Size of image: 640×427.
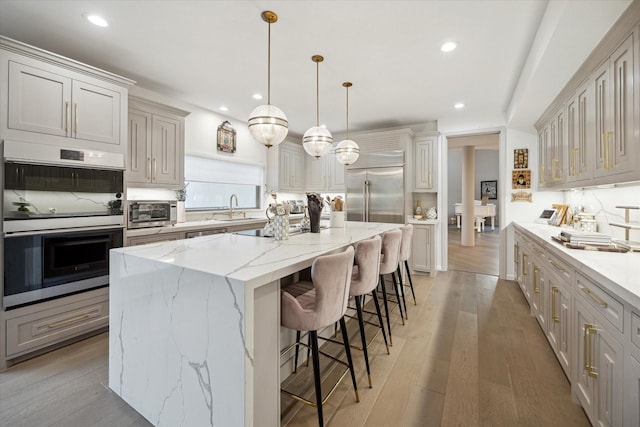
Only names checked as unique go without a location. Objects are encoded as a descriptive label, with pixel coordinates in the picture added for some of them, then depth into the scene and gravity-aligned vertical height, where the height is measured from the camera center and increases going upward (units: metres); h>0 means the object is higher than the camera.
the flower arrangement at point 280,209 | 2.18 +0.03
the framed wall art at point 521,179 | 4.37 +0.56
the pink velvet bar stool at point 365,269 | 2.00 -0.41
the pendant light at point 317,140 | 2.89 +0.76
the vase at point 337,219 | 3.14 -0.06
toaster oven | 2.99 -0.01
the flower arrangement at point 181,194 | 3.95 +0.26
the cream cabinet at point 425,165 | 4.94 +0.88
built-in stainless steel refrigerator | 4.89 +0.47
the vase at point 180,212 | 3.84 +0.00
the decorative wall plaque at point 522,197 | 4.37 +0.28
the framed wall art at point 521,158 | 4.39 +0.89
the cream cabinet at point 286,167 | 5.49 +0.93
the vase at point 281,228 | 2.23 -0.12
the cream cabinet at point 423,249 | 4.69 -0.59
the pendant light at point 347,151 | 3.51 +0.78
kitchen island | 1.22 -0.60
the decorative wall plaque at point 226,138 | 4.55 +1.25
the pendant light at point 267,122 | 2.21 +0.72
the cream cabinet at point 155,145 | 3.21 +0.82
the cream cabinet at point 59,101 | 2.15 +0.96
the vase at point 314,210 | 2.63 +0.03
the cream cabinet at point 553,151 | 3.01 +0.77
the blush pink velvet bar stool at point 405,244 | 2.95 -0.32
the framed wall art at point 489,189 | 11.70 +1.07
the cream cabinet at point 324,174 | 5.91 +0.85
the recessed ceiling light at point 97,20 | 2.19 +1.53
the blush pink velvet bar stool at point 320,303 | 1.50 -0.50
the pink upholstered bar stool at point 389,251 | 2.52 -0.34
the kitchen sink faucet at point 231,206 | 4.54 +0.11
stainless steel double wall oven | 2.17 -0.07
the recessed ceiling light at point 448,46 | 2.54 +1.55
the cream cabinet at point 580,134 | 2.29 +0.72
